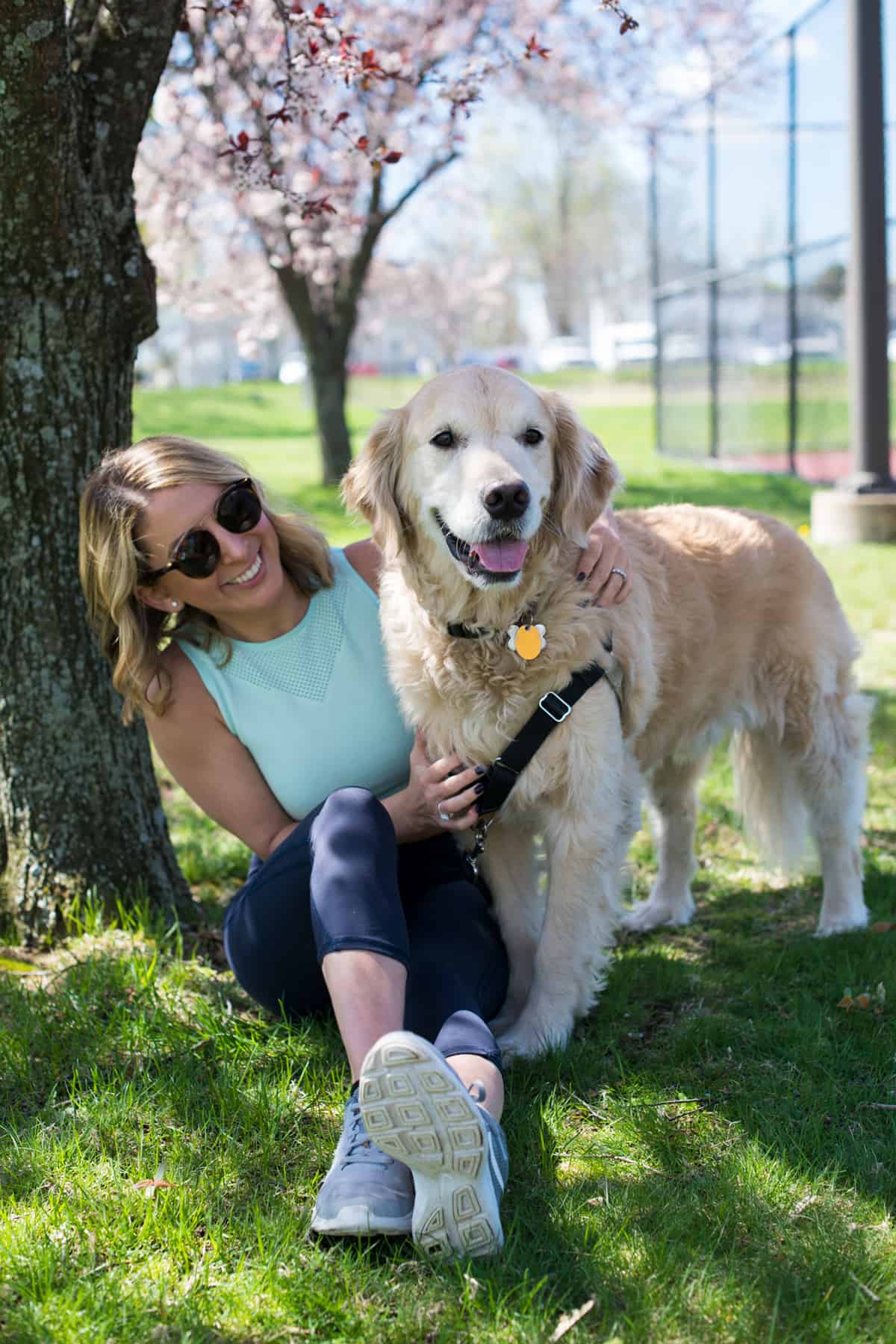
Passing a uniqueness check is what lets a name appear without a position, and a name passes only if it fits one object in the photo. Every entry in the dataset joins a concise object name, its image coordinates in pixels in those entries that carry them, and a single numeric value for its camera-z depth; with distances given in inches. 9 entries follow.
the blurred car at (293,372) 1915.8
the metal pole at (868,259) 392.2
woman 98.7
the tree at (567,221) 2030.0
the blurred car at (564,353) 2101.4
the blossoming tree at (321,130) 142.5
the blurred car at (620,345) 1878.7
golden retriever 115.6
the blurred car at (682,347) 645.9
